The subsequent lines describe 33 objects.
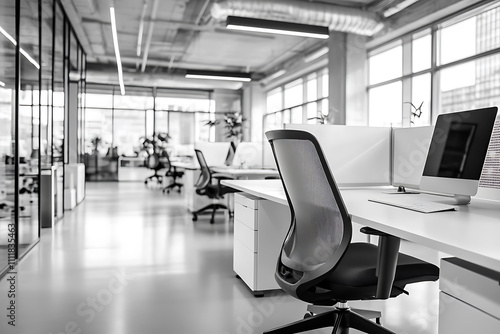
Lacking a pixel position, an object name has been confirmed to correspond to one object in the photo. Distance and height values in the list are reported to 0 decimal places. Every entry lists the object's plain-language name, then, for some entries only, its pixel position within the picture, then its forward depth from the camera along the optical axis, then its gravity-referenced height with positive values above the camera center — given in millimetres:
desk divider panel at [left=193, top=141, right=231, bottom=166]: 7156 +134
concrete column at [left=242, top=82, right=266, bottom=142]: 13422 +1631
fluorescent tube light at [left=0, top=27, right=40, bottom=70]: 3378 +990
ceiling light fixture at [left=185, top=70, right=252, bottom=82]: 10555 +2164
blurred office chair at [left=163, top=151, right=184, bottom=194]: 10164 -423
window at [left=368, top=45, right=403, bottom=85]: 7613 +1835
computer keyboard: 1738 -197
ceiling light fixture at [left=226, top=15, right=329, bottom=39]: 6212 +2038
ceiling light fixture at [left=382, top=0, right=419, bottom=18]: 6375 +2430
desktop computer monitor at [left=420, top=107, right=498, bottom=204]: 1920 +46
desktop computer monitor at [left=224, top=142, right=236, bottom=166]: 7215 +65
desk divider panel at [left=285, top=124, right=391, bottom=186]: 3061 +69
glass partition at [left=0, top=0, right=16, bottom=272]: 3385 +285
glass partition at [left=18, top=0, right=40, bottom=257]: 3844 +297
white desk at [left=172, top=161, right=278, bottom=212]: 5262 -245
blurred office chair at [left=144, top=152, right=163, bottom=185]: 11391 -80
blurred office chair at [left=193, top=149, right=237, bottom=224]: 5754 -378
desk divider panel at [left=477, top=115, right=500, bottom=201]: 2145 -46
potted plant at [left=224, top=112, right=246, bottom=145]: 8820 +763
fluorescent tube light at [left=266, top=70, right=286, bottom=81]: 11098 +2340
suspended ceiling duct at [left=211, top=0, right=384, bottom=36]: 5945 +2184
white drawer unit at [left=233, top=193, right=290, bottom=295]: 2840 -548
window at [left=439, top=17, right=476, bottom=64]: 6055 +1832
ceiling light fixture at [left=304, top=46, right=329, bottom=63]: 8963 +2378
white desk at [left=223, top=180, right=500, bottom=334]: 1087 -231
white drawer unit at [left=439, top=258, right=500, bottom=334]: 1096 -379
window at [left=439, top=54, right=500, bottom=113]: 5613 +1118
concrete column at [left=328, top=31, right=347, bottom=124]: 7961 +1638
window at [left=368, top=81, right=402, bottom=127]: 7672 +1085
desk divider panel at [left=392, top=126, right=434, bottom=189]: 2809 +58
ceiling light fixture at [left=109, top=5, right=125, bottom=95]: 5650 +2072
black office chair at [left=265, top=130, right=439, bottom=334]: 1585 -351
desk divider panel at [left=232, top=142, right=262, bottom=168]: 6383 +90
